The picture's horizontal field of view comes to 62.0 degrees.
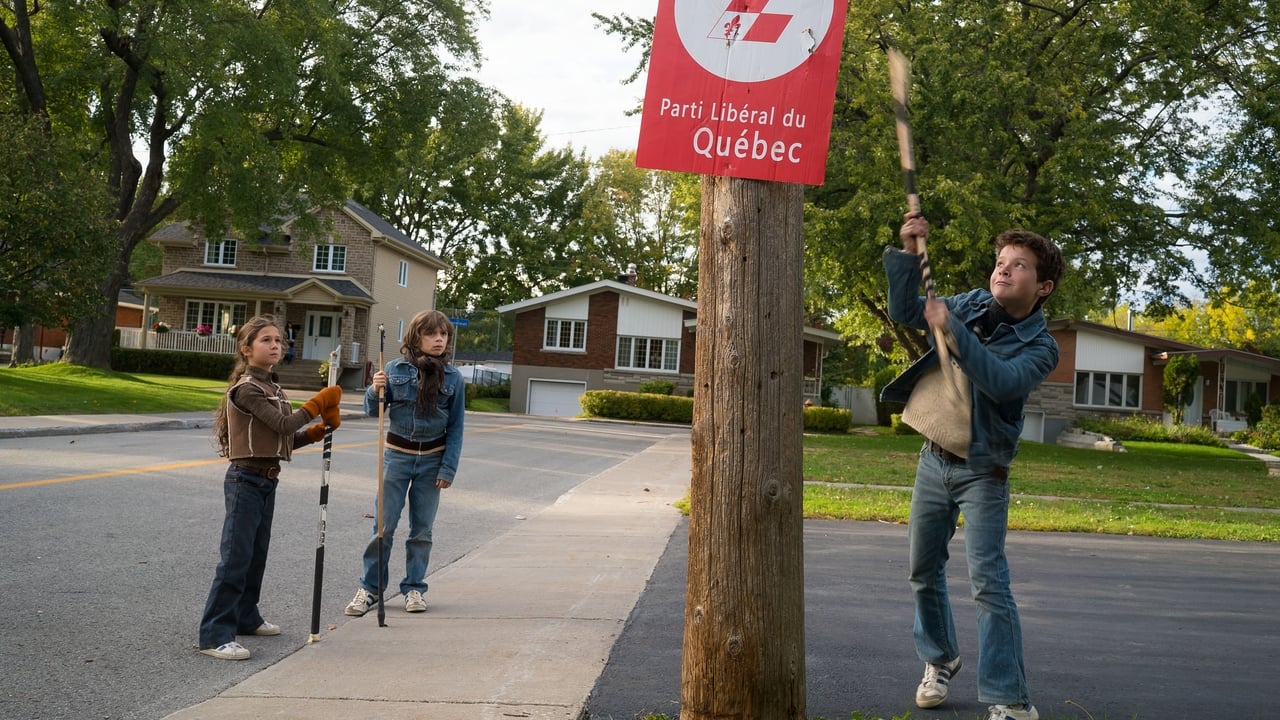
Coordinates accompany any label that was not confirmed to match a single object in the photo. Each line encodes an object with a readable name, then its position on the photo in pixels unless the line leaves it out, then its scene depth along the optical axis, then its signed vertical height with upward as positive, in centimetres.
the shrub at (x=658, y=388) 4181 -39
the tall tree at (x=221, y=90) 2791 +762
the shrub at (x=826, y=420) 3716 -117
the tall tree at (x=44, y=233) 2247 +246
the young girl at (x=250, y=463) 519 -53
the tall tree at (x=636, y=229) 6347 +884
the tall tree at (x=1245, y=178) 2184 +488
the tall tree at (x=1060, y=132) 2166 +566
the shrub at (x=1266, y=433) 3375 -79
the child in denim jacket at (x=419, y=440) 629 -45
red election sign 369 +105
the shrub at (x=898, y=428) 3693 -134
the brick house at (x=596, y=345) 4462 +128
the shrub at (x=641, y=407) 3869 -112
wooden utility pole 361 -32
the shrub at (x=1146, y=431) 3644 -101
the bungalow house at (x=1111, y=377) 4288 +98
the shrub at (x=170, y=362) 4425 -38
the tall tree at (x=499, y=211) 6209 +939
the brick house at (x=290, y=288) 4531 +294
